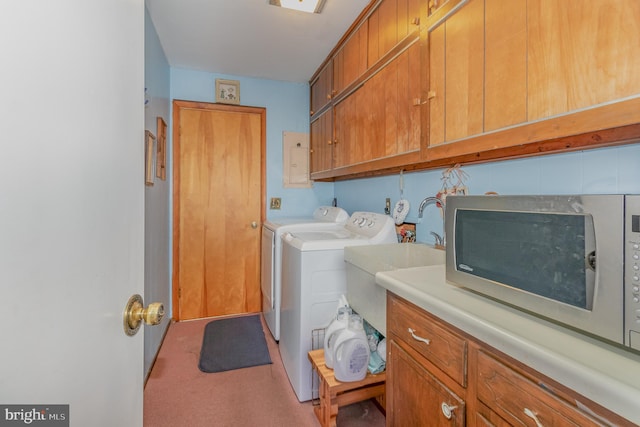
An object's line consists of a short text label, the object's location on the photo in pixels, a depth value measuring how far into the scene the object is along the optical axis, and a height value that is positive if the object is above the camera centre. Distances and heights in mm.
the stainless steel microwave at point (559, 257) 553 -116
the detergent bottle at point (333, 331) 1495 -636
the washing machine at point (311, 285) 1715 -464
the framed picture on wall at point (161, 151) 2342 +481
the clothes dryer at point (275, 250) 2299 -359
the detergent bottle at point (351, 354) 1436 -730
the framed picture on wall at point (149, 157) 1931 +356
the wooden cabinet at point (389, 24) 1431 +1002
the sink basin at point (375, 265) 1336 -279
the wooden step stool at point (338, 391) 1443 -946
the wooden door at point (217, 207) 2865 +10
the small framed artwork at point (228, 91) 2931 +1193
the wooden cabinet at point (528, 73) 693 +410
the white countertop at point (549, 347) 483 -284
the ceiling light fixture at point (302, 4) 1798 +1283
